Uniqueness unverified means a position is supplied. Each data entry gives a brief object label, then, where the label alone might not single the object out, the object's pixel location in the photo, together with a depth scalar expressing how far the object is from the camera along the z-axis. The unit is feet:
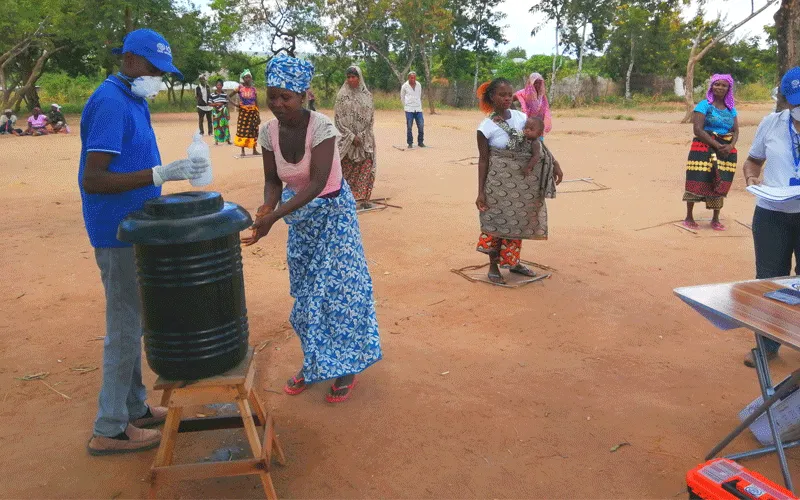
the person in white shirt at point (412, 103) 46.52
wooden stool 7.74
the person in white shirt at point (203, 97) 53.30
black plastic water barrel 7.10
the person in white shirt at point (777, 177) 11.18
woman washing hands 9.59
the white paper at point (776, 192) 9.97
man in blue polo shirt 8.05
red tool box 7.32
